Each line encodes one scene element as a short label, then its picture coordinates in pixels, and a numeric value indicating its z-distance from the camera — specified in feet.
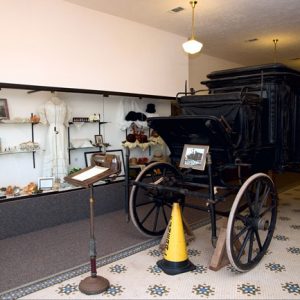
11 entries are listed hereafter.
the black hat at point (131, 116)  18.20
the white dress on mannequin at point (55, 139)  14.74
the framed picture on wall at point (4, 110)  13.46
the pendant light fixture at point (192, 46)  15.37
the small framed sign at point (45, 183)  14.24
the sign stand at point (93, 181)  8.37
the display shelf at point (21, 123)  13.48
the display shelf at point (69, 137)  15.82
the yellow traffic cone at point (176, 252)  9.51
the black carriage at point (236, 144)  9.63
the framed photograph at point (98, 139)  16.99
